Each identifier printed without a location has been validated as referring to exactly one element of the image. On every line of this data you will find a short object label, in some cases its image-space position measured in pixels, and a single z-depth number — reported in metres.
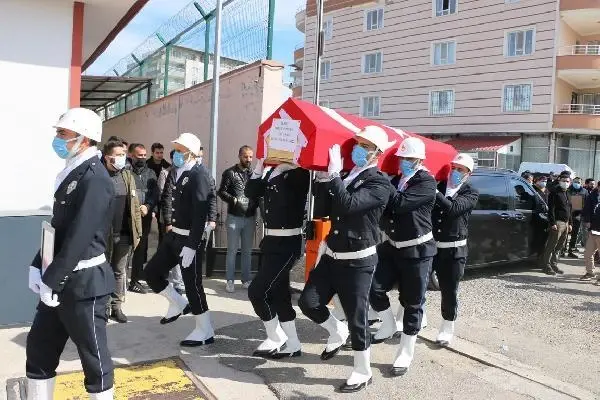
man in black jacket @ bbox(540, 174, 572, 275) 9.18
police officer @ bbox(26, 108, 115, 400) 3.02
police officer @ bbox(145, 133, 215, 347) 4.80
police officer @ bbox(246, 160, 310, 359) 4.60
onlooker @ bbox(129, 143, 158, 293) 6.68
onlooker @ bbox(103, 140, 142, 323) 5.25
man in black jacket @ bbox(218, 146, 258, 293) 6.89
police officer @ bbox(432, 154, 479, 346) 5.16
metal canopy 13.36
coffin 4.24
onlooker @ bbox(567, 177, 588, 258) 11.75
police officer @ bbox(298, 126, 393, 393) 4.02
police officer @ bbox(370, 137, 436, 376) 4.51
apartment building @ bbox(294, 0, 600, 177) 24.69
